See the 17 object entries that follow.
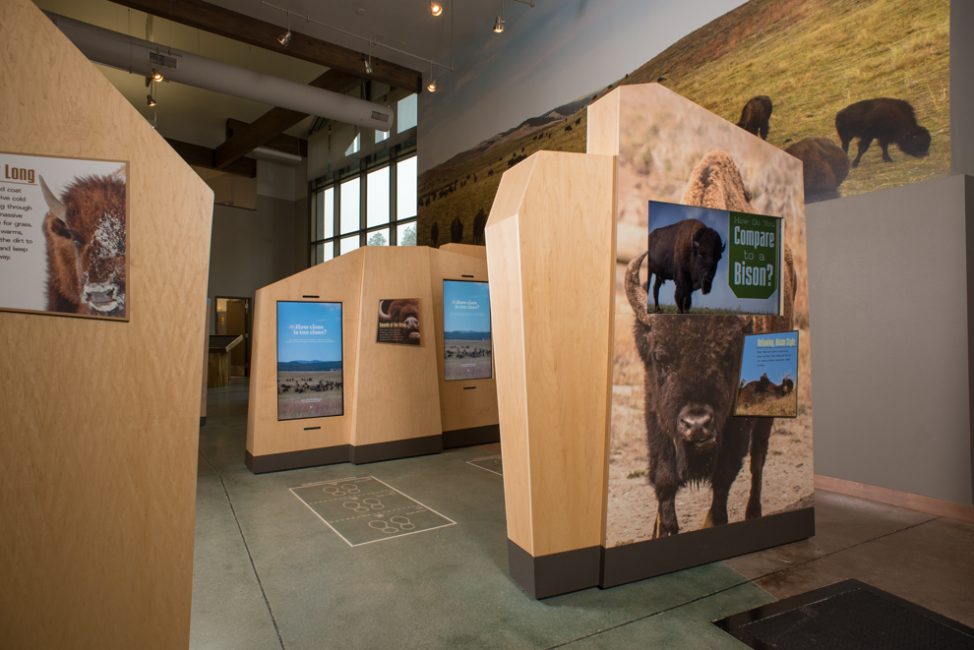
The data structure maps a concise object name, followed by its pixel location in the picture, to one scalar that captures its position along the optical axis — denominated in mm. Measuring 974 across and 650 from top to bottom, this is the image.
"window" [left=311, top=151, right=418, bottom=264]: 13961
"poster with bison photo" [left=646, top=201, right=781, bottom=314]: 3238
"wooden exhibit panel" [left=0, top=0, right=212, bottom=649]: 1557
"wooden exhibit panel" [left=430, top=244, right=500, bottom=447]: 6789
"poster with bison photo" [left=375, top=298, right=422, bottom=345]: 6113
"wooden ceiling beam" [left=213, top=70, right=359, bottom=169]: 13539
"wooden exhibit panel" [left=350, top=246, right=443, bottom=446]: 6020
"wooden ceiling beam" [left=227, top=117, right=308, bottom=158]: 17719
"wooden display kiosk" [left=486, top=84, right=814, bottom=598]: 3008
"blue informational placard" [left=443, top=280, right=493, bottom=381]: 6855
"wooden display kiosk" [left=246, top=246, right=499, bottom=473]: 5672
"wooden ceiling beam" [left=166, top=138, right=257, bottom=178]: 16625
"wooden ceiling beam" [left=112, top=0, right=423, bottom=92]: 9727
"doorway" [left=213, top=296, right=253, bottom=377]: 17484
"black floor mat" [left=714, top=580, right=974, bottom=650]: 2555
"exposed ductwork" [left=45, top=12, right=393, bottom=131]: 9156
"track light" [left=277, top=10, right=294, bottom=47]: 9367
